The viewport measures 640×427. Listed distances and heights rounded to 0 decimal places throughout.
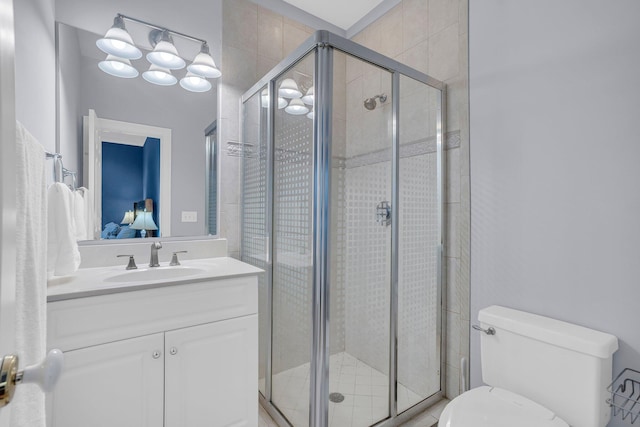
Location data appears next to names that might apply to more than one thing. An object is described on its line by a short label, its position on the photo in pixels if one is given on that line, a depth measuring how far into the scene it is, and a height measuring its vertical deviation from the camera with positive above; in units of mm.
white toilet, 1123 -659
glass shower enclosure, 1450 -109
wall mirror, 1577 +430
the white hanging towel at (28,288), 595 -159
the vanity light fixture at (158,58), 1649 +880
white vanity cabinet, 1129 -595
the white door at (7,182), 359 +37
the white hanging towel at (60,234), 1224 -88
